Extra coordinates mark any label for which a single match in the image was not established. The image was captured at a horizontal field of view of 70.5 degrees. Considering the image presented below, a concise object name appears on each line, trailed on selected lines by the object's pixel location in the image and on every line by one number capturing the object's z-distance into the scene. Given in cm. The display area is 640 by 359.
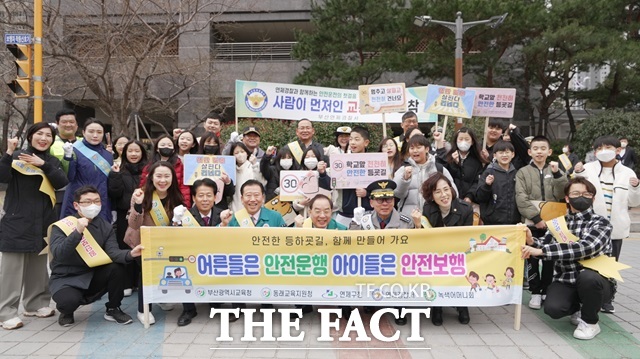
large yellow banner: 432
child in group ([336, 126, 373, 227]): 533
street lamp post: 1319
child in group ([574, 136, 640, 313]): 498
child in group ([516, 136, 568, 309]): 504
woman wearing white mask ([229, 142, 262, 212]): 575
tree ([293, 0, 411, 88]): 1599
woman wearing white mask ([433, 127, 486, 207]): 566
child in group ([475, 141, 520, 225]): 517
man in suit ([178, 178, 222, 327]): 479
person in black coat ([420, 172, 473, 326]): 459
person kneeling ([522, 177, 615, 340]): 420
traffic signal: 761
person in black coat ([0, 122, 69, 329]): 445
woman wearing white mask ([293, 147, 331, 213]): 552
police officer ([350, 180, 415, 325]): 457
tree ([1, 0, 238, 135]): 1302
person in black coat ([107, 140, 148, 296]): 525
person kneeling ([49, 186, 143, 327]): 435
